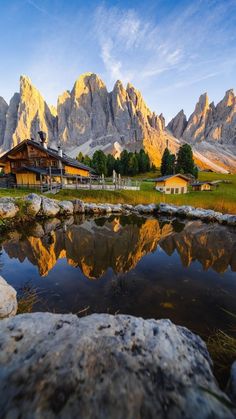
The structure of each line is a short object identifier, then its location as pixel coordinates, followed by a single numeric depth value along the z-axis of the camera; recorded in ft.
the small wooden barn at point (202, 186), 152.25
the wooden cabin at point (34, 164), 113.09
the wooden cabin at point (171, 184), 131.03
